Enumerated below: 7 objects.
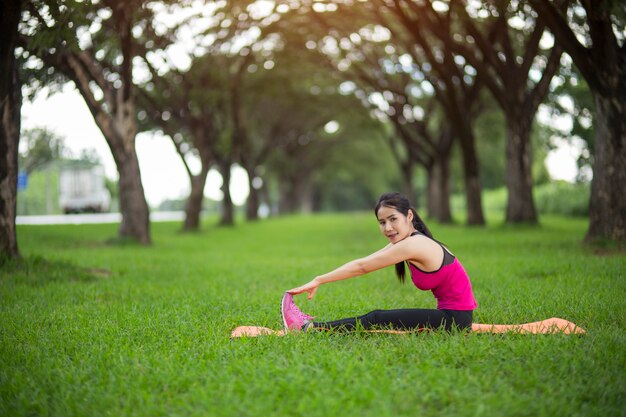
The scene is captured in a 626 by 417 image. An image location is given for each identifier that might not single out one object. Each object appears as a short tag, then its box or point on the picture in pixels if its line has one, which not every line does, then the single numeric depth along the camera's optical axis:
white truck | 37.00
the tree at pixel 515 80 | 17.20
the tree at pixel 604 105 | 11.59
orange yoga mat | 5.45
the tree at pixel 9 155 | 10.45
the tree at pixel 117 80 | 15.64
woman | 5.34
